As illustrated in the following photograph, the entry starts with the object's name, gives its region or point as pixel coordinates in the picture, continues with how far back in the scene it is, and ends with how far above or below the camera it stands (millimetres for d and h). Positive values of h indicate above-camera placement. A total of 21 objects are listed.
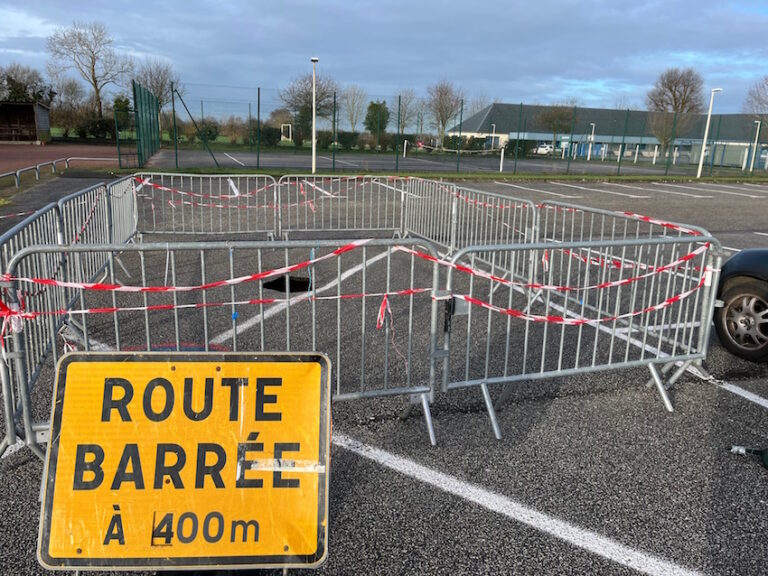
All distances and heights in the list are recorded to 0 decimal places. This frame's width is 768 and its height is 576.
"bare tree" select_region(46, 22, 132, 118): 56562 +5774
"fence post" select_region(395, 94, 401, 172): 28788 +871
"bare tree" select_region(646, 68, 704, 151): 66938 +5999
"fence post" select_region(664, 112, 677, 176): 34625 +526
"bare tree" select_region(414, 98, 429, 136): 32694 +1470
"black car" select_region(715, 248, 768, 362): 5406 -1383
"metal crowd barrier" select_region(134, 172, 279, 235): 11117 -1727
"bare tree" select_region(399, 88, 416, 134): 31362 +1508
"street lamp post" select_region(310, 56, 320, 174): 22969 -340
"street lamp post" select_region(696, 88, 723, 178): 30797 +1124
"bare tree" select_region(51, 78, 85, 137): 55156 +2204
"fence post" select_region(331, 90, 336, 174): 27450 +949
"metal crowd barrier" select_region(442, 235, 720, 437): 4441 -1875
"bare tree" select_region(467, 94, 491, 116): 50362 +3127
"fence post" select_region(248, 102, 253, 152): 29992 +125
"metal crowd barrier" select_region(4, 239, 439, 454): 3887 -1882
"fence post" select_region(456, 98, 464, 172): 30603 +1383
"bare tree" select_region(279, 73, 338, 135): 30705 +1708
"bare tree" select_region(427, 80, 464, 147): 35000 +1856
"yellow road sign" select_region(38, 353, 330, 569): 2576 -1434
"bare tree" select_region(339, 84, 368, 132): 34438 +1739
